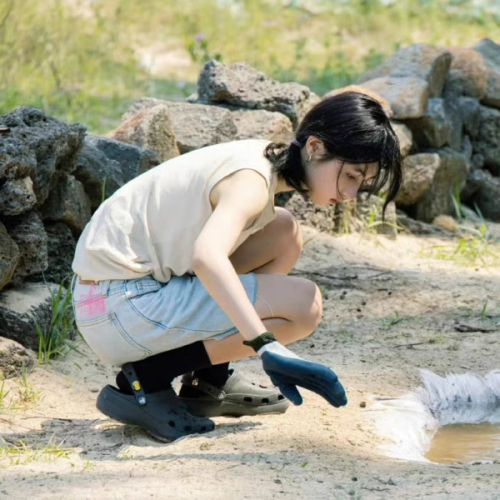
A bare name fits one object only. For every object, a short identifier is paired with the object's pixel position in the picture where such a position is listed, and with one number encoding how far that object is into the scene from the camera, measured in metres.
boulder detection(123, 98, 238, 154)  9.38
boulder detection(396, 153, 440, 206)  11.37
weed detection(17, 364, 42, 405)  6.62
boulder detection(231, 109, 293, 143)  9.70
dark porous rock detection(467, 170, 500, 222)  12.52
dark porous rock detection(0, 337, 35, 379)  6.74
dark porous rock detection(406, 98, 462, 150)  11.60
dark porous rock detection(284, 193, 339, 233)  10.04
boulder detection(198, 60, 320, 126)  10.16
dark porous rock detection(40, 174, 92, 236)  7.82
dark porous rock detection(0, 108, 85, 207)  7.18
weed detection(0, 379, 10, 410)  6.44
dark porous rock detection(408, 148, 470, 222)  11.76
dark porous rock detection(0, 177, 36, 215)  6.84
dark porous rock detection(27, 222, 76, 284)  7.86
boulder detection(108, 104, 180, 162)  8.98
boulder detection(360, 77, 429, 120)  11.23
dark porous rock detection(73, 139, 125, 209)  8.23
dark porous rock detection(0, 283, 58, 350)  7.04
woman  5.70
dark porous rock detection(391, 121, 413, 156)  11.02
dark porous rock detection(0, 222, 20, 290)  6.83
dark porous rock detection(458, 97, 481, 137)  12.49
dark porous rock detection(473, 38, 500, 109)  12.76
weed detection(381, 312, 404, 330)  8.65
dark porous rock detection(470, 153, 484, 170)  12.70
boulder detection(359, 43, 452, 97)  11.84
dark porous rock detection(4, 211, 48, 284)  7.16
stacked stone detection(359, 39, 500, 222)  11.40
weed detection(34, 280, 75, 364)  7.14
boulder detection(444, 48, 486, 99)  12.52
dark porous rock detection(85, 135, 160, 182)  8.55
